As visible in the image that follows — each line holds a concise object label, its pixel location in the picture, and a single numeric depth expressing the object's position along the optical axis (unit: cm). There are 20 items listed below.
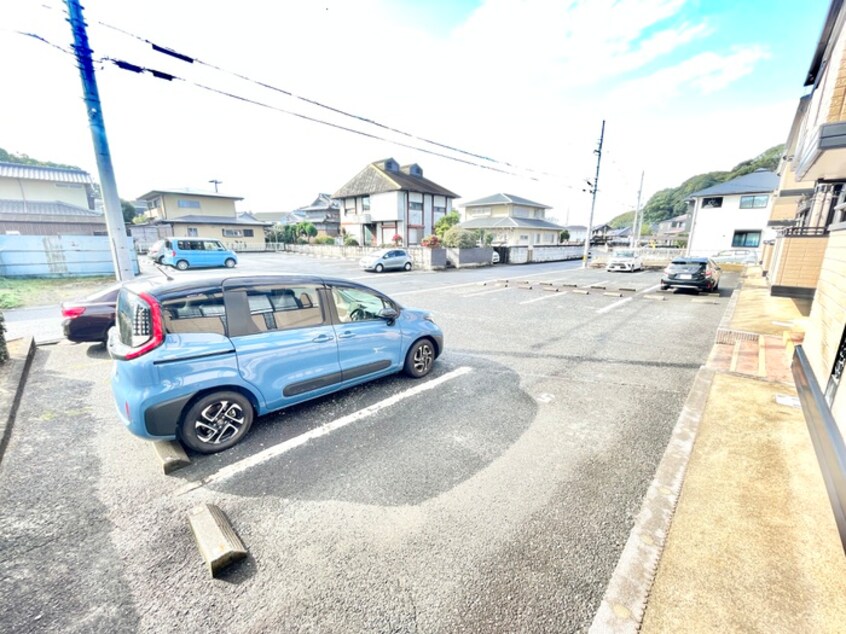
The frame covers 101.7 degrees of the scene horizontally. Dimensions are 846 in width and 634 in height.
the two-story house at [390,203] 3378
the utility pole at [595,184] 2367
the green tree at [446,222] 3319
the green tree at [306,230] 4059
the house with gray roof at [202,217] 3444
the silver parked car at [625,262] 2228
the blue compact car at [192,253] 1995
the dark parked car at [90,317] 568
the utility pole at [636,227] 3334
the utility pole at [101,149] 598
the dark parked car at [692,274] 1307
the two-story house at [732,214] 2723
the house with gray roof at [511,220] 3947
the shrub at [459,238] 2389
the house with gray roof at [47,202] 2250
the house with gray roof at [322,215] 4772
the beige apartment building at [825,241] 352
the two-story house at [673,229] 6247
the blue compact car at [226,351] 295
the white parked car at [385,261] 2102
